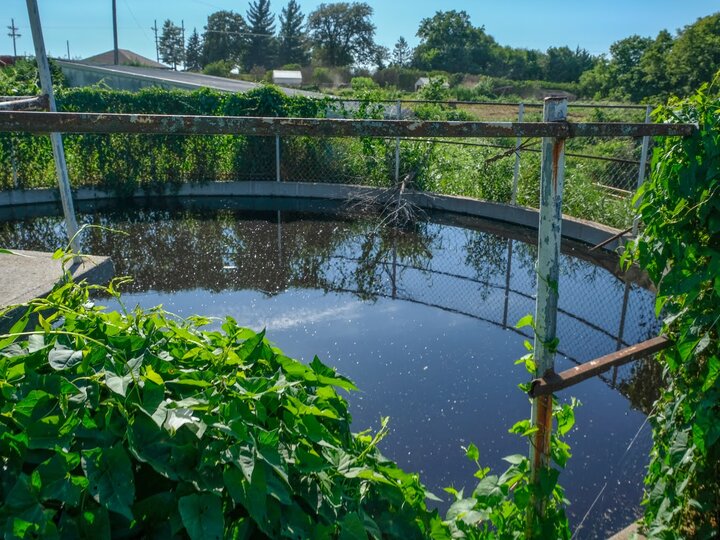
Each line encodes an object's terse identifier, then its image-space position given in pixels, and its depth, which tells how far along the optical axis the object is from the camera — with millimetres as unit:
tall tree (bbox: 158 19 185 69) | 79750
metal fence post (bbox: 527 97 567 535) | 1455
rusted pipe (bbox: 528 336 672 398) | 1582
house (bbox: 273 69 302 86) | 48500
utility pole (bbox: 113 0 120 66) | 42031
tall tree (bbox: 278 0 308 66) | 71750
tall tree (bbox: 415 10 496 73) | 68500
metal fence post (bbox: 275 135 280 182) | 10758
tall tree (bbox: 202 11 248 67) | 71562
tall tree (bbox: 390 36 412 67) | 72938
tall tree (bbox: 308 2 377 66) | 72062
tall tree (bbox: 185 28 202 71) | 75250
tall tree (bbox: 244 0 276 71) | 71438
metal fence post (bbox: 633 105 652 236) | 6535
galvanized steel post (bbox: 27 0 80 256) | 4133
